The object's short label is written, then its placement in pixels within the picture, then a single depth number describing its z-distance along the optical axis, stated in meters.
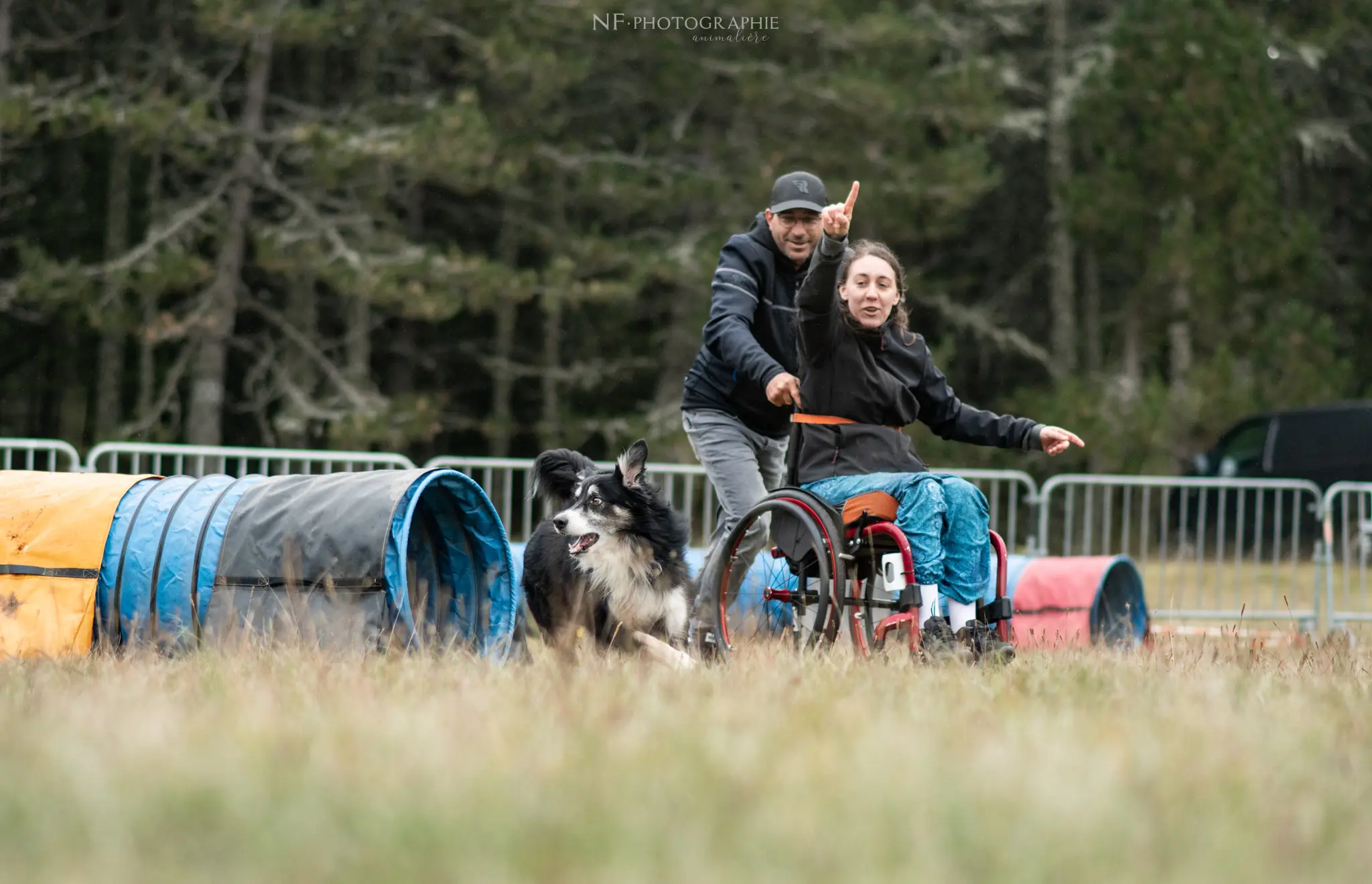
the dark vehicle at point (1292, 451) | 30.78
